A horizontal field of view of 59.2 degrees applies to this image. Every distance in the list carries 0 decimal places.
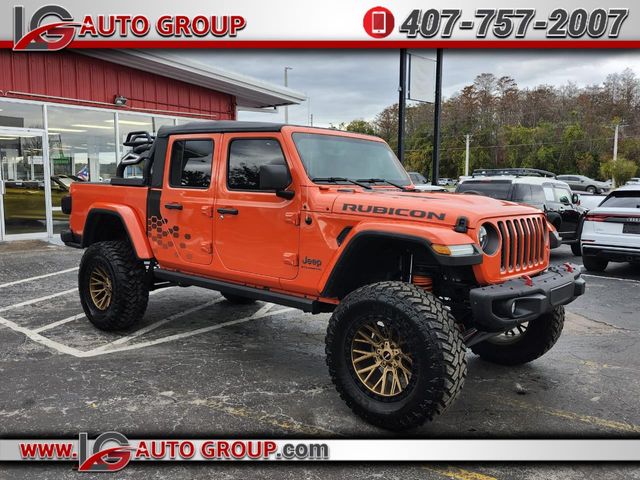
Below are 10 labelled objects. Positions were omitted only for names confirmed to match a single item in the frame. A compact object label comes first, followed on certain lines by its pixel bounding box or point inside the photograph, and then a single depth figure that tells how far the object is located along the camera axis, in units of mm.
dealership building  11906
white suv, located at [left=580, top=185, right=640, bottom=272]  8688
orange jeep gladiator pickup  3438
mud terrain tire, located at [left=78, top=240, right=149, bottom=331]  5391
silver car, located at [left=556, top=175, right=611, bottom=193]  40500
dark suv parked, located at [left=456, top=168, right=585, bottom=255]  10547
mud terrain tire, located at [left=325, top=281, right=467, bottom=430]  3291
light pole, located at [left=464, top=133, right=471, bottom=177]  65875
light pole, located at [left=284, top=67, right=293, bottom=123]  22691
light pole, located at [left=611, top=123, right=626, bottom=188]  53656
